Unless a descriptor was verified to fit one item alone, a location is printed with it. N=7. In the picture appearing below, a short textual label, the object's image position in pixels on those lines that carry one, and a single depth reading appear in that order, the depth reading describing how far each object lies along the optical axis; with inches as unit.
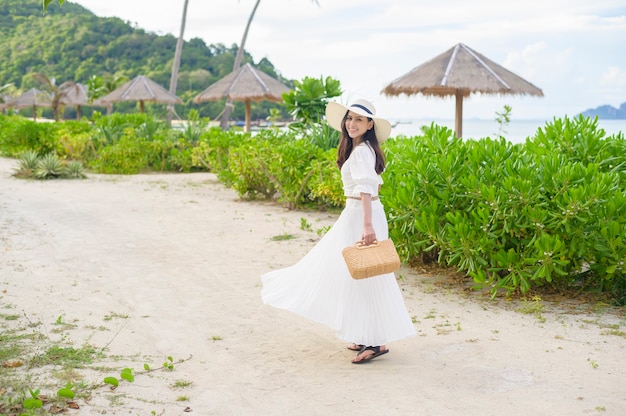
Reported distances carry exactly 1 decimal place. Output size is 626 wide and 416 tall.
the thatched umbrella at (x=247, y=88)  890.1
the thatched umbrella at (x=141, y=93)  1061.1
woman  164.6
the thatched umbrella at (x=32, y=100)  1720.0
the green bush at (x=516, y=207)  215.5
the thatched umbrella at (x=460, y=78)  601.0
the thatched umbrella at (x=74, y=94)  1606.8
